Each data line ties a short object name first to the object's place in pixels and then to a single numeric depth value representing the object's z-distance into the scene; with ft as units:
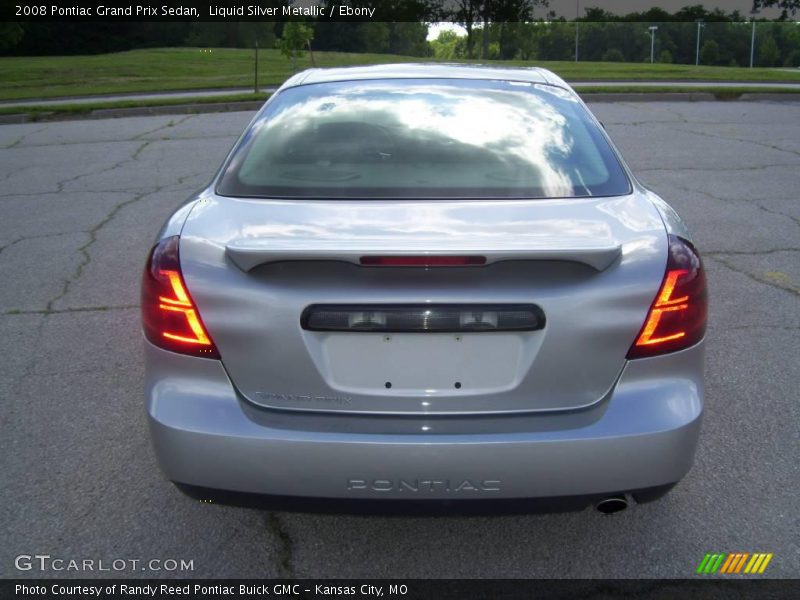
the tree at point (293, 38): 68.13
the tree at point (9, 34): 93.91
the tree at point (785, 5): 225.97
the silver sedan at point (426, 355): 7.32
